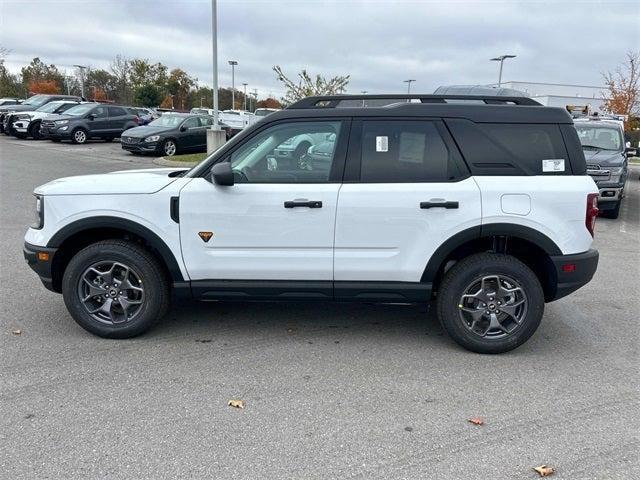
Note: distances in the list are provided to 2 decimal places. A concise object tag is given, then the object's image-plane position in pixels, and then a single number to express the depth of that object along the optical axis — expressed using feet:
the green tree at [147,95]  174.50
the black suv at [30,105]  87.66
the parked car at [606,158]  33.91
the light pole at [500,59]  114.32
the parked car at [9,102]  108.38
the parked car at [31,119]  79.30
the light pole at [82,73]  196.16
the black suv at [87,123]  74.43
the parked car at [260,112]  82.84
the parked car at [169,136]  63.41
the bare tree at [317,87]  67.41
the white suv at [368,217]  13.10
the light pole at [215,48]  57.88
